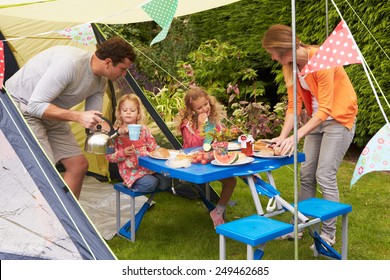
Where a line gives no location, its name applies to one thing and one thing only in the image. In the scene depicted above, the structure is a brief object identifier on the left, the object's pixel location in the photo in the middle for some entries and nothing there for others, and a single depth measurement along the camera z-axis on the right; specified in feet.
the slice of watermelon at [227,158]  9.94
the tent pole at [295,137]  7.68
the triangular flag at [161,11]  8.63
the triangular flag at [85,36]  10.91
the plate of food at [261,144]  10.83
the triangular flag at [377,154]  7.73
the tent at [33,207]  8.36
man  9.82
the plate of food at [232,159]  9.89
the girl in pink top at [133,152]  11.36
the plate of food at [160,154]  10.76
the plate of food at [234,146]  11.25
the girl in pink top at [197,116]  12.34
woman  9.82
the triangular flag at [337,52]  7.61
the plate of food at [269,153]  10.27
